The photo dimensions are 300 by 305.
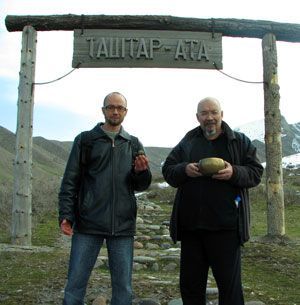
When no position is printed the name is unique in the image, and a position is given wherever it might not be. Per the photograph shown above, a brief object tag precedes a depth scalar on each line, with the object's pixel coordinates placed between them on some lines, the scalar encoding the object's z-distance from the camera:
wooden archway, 6.74
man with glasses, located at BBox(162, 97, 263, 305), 2.94
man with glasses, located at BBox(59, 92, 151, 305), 3.00
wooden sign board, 6.95
